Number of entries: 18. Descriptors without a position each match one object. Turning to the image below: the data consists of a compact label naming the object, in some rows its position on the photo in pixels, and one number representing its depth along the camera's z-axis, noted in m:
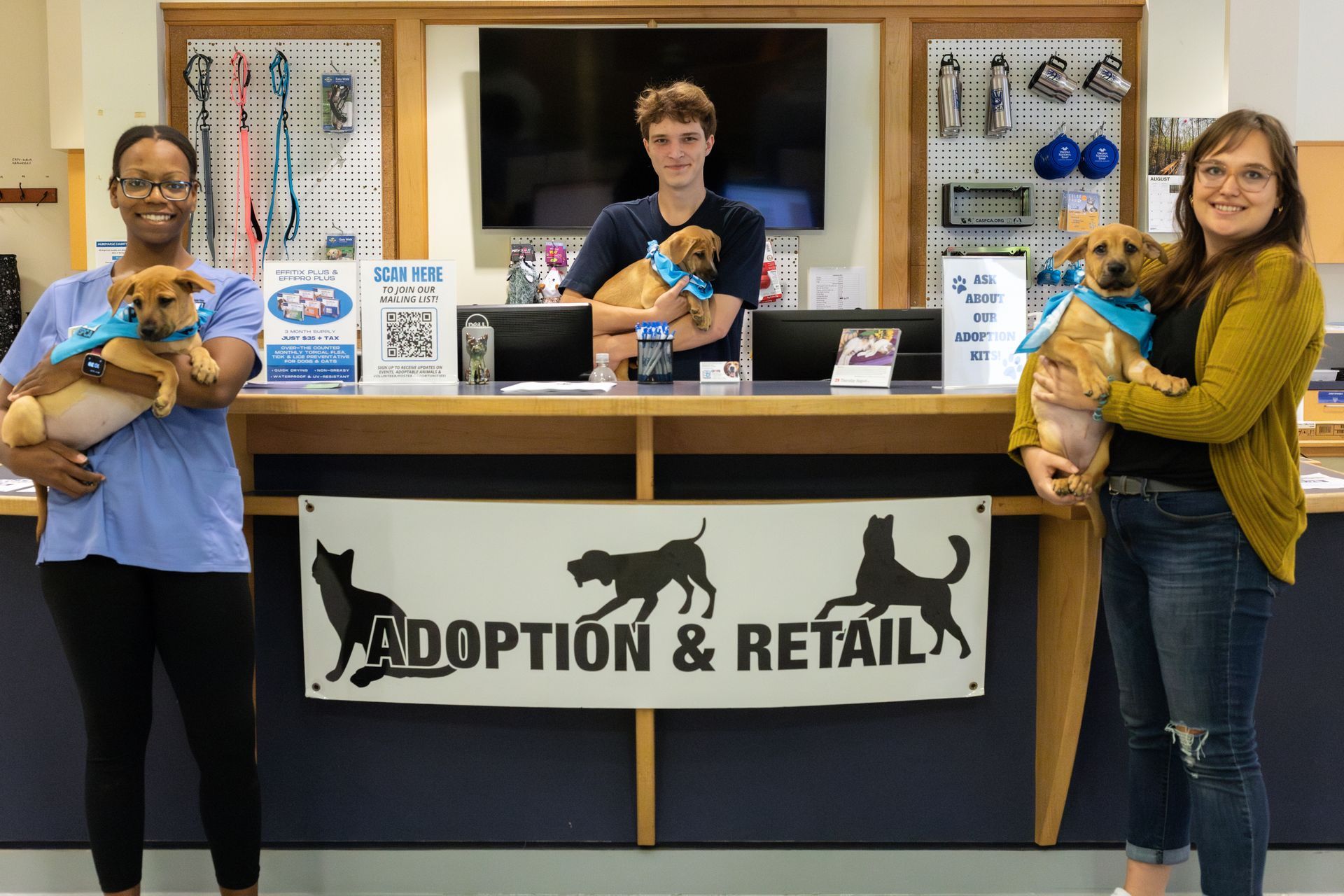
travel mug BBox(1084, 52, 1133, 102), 4.36
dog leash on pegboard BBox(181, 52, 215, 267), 4.45
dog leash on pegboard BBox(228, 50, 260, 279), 4.45
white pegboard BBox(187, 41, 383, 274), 4.50
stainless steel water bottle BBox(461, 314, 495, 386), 2.32
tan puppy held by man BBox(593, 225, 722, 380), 3.04
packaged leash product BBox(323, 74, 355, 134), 4.45
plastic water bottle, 2.33
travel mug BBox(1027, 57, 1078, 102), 4.35
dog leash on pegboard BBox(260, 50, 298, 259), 4.48
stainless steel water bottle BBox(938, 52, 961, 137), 4.38
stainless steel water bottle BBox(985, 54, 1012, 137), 4.37
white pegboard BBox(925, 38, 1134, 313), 4.48
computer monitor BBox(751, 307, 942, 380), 2.50
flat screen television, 4.52
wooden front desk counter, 1.99
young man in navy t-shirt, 3.12
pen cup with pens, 2.40
